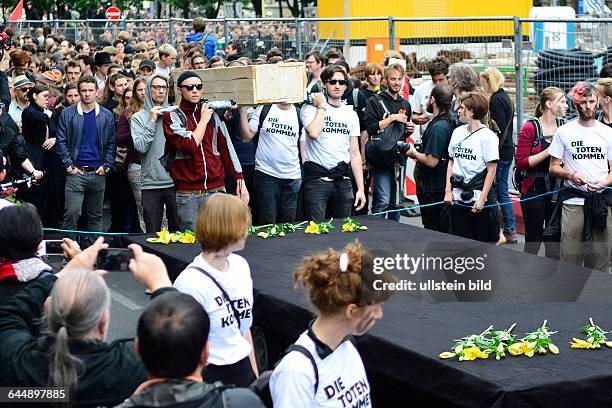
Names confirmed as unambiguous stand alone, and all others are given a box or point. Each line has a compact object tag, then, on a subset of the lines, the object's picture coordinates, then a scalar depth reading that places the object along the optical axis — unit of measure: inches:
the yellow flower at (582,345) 206.7
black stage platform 189.0
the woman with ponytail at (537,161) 380.2
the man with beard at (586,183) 344.5
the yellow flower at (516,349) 203.6
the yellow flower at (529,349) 202.5
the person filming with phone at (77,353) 146.8
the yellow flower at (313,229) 337.4
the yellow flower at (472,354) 200.5
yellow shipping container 1279.5
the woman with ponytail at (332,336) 155.6
